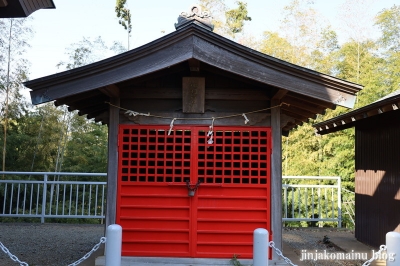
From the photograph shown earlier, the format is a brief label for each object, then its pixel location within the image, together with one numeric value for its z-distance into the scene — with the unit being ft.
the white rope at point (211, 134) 16.66
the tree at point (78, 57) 51.93
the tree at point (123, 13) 75.38
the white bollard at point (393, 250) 10.91
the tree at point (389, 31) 49.67
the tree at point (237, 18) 68.13
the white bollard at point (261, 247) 10.96
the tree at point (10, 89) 43.73
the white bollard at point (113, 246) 10.96
